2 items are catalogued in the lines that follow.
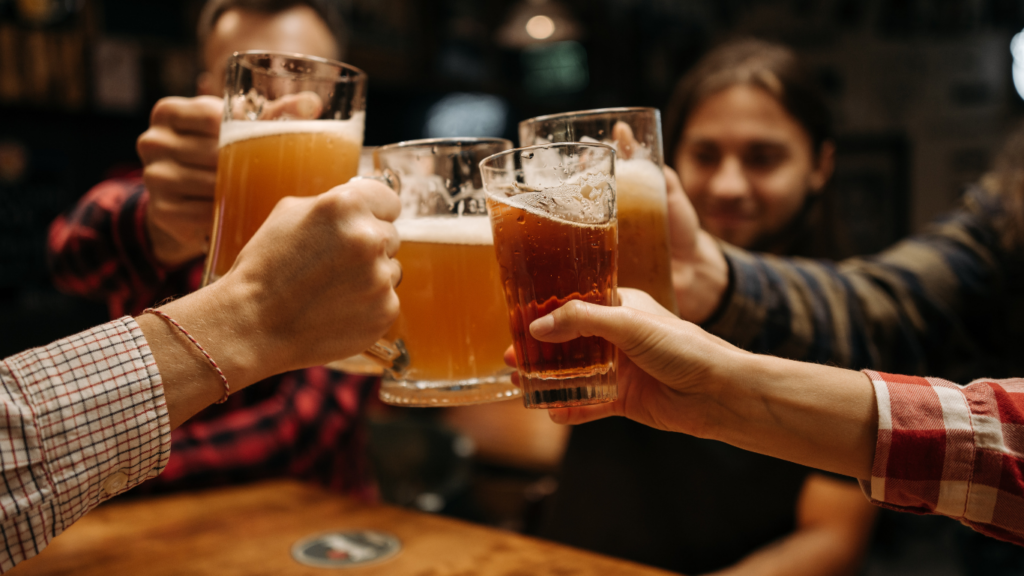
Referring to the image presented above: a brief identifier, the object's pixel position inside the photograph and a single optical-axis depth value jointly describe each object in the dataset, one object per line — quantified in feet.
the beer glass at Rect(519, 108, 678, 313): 3.21
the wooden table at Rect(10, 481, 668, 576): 3.69
